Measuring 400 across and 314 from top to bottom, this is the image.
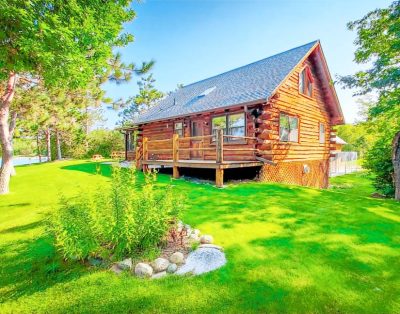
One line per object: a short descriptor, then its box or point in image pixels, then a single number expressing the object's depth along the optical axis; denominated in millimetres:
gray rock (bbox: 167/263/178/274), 3463
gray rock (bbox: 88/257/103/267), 3654
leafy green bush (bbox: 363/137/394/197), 11617
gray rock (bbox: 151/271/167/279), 3354
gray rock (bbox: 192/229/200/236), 4641
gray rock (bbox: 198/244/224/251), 4061
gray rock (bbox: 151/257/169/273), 3495
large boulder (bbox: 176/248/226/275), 3500
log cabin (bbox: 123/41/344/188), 11148
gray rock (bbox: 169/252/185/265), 3669
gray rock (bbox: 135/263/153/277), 3360
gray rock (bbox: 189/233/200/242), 4400
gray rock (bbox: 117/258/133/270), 3526
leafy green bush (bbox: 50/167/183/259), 3523
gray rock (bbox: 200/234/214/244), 4318
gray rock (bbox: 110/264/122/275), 3466
